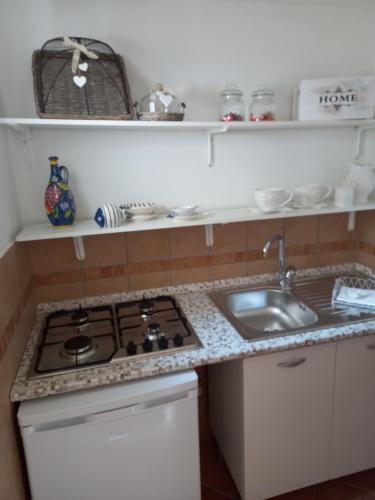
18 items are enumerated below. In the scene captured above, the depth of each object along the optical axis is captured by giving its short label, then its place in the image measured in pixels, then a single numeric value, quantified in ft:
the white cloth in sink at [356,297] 5.21
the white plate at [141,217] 4.88
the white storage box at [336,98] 5.32
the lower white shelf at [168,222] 4.45
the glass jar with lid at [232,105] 5.02
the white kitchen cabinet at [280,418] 4.41
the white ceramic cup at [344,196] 5.41
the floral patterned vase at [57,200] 4.62
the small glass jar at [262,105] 5.12
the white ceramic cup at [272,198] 5.11
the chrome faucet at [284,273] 5.74
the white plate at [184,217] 4.91
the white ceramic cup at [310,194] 5.41
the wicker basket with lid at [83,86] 4.37
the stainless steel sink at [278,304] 5.37
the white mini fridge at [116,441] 3.62
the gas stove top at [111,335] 4.13
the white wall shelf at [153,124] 4.11
